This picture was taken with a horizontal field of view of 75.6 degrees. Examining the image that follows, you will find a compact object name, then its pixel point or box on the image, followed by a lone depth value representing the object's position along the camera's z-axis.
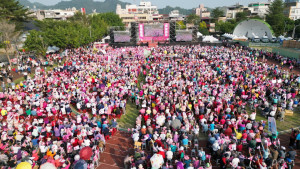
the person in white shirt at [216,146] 8.22
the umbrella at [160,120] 10.22
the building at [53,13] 87.59
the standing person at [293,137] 9.09
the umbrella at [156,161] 7.34
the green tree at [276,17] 55.50
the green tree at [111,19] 74.81
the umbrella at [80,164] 7.07
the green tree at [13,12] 33.94
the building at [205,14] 132.79
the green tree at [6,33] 26.16
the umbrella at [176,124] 9.80
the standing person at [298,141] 8.89
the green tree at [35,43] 27.14
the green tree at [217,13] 87.62
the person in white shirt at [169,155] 7.88
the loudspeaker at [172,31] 40.63
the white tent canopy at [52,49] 31.33
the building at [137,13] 106.00
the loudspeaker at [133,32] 41.09
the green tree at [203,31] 68.01
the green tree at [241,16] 73.52
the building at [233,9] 101.72
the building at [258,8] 96.72
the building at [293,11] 72.51
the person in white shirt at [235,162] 7.16
